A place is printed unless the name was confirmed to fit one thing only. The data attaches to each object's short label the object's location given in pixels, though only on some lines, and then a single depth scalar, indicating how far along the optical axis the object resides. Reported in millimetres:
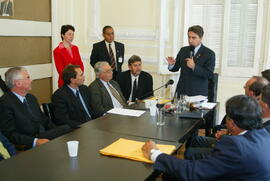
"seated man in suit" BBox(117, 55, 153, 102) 4289
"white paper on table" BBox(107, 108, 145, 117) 2984
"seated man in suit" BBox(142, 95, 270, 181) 1489
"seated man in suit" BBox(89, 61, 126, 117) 3441
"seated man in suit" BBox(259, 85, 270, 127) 2064
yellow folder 1869
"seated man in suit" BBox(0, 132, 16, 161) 2416
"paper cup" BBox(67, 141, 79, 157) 1851
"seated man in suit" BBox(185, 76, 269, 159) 2625
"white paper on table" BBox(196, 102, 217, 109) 3299
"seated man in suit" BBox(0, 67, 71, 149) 2646
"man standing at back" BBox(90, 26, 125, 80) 4830
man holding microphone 3643
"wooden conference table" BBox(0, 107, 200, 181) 1635
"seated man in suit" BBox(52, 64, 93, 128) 3127
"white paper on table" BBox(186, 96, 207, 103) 3340
